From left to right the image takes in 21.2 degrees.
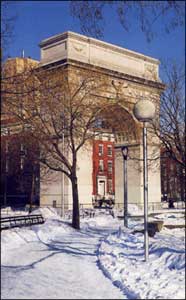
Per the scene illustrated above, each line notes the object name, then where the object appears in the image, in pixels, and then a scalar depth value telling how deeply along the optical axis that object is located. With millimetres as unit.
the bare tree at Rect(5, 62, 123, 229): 19616
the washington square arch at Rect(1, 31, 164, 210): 25981
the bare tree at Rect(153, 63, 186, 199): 21656
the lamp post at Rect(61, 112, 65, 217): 29403
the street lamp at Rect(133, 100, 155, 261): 11234
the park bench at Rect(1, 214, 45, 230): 14539
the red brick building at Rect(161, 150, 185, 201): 54531
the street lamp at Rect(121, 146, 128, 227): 20484
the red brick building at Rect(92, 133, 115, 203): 60875
